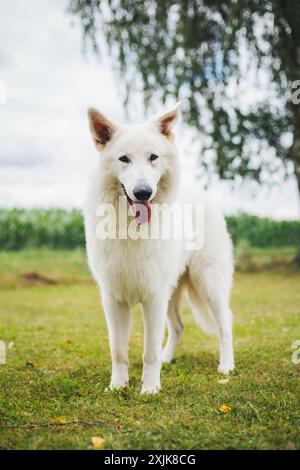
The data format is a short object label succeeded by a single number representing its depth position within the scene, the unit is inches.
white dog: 131.9
